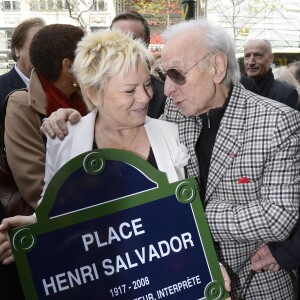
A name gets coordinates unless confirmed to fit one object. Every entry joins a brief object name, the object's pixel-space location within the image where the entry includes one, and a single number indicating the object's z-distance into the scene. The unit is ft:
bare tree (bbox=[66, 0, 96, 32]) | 81.69
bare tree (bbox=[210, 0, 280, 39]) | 66.95
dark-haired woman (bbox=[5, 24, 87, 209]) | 6.83
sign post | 4.11
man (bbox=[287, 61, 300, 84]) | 18.77
